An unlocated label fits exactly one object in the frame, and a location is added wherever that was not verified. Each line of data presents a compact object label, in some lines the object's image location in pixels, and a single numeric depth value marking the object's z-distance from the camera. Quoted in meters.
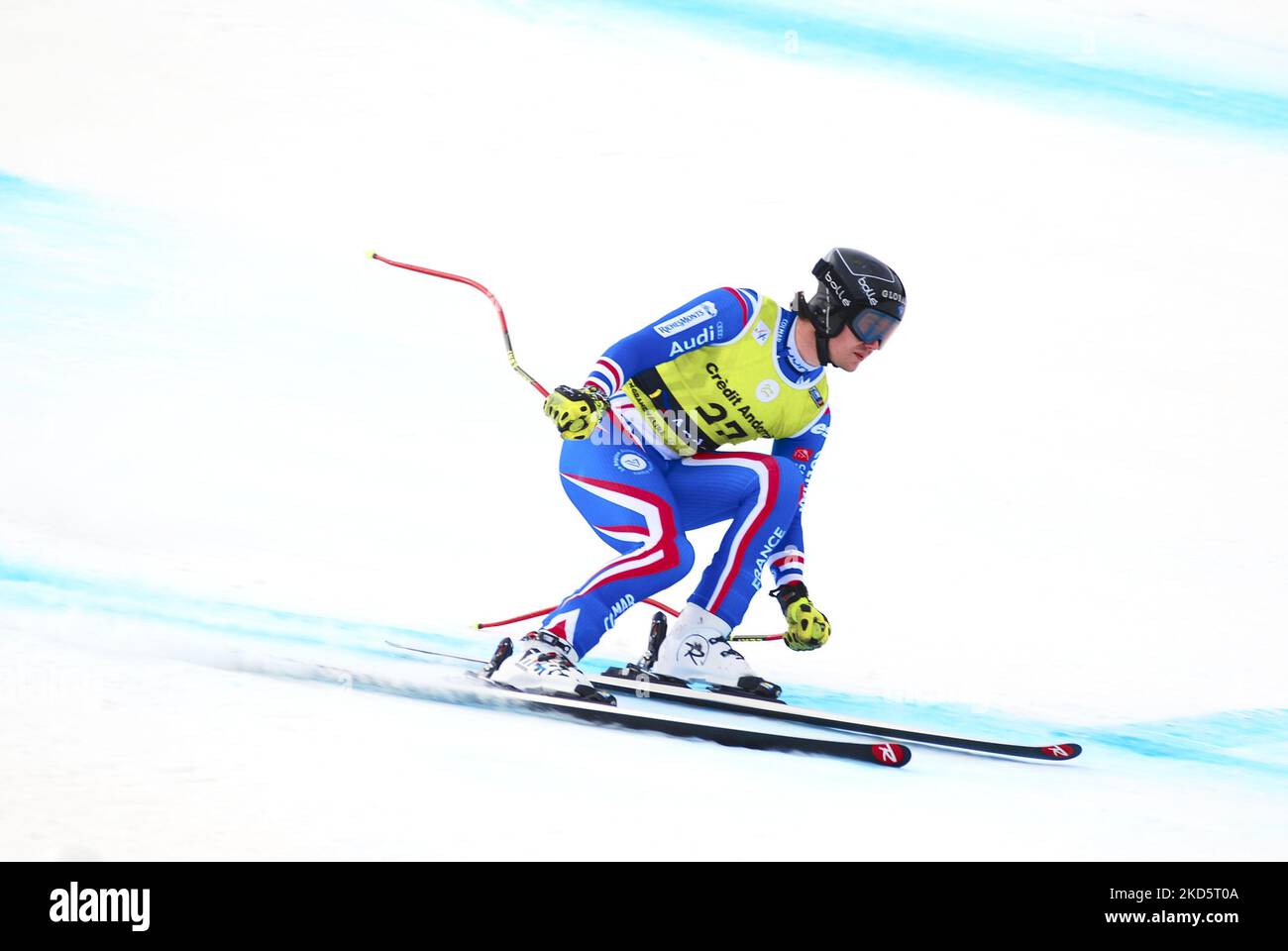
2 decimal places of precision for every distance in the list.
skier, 7.67
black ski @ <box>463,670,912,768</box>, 7.13
